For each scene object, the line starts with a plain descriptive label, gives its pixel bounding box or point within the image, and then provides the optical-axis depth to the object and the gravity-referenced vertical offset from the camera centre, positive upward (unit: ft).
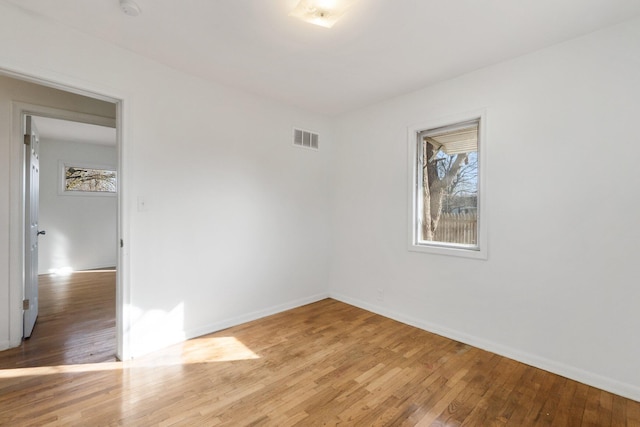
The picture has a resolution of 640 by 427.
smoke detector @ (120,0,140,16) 6.02 +4.40
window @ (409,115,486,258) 9.22 +0.81
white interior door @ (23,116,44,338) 8.72 -0.63
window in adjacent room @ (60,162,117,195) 19.17 +2.24
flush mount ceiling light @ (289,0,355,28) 5.96 +4.33
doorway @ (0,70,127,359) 7.93 +1.47
